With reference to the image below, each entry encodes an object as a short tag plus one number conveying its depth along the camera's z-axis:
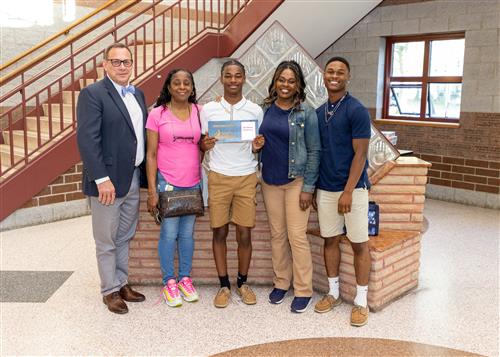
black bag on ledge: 2.94
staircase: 4.61
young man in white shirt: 2.66
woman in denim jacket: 2.60
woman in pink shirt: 2.66
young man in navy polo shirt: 2.47
